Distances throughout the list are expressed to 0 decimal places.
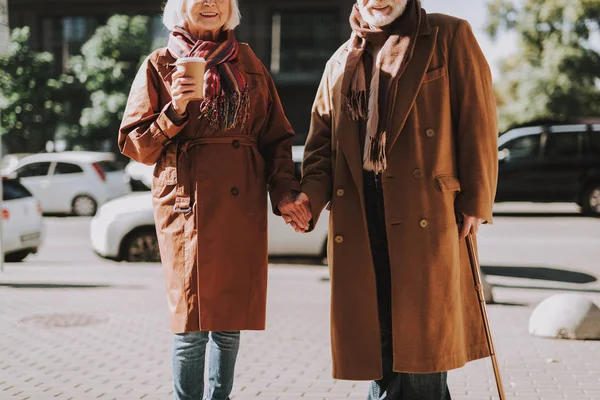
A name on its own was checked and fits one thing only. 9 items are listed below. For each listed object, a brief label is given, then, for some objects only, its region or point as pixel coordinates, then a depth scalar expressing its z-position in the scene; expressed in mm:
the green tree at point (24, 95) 10984
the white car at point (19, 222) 11500
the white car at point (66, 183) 19938
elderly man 3240
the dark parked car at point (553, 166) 18797
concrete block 6191
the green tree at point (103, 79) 24391
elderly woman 3336
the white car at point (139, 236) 10680
